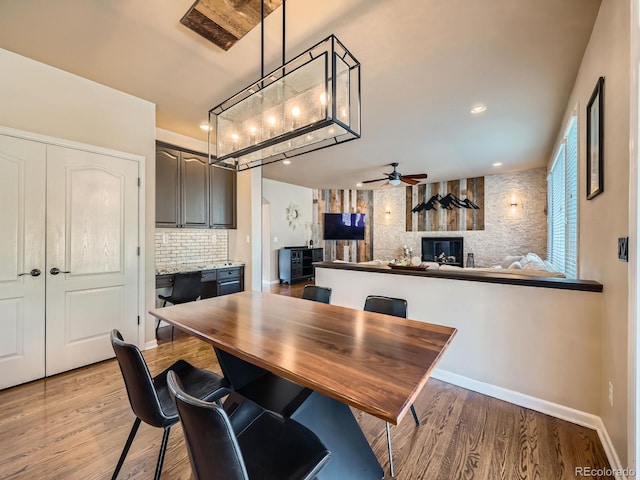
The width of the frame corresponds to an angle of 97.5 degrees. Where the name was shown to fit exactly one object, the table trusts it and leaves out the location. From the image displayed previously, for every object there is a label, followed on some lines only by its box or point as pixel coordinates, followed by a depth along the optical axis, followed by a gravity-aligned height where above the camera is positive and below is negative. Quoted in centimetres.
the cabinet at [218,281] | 352 -57
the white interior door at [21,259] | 228 -17
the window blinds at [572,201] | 269 +41
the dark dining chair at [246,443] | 73 -75
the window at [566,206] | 279 +42
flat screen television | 838 +44
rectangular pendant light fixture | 160 +82
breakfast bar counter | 188 -68
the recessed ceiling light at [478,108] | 311 +149
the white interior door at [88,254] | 252 -14
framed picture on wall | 175 +66
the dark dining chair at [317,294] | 246 -48
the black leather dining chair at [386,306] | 205 -50
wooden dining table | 95 -48
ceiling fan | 543 +125
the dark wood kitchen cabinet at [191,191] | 367 +69
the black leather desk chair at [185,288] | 336 -59
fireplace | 691 -26
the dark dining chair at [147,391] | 116 -75
